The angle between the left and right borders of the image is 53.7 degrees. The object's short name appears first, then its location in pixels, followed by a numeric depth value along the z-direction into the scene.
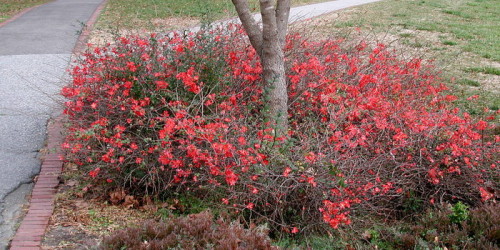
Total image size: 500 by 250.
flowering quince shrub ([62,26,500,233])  4.02
